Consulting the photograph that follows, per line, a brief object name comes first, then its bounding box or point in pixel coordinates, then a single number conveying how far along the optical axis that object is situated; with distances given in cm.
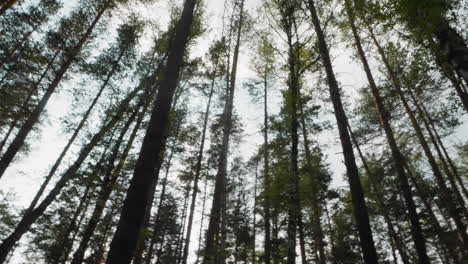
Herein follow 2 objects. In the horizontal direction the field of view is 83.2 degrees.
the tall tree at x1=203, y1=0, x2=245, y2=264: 813
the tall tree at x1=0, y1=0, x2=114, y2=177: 1130
